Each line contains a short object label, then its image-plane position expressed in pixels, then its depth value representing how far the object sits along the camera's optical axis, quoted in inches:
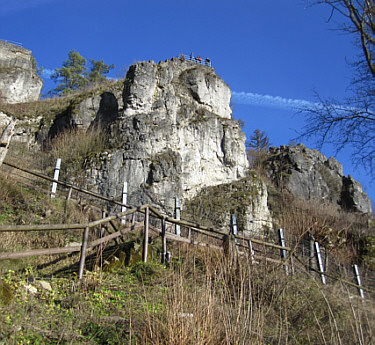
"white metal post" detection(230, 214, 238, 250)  352.4
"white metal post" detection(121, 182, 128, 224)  383.0
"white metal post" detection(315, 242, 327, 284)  383.0
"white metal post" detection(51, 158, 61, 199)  396.2
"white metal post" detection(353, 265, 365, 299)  401.8
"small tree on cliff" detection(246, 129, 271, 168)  1240.8
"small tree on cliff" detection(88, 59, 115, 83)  1411.0
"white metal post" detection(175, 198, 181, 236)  351.5
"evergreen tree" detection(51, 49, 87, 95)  1357.0
